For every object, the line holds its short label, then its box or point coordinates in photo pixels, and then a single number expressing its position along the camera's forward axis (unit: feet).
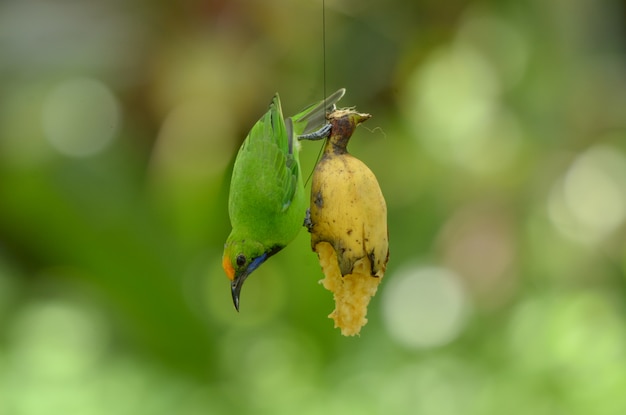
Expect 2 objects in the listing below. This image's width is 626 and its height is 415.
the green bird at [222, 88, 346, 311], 15.93
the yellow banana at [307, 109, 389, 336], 13.15
